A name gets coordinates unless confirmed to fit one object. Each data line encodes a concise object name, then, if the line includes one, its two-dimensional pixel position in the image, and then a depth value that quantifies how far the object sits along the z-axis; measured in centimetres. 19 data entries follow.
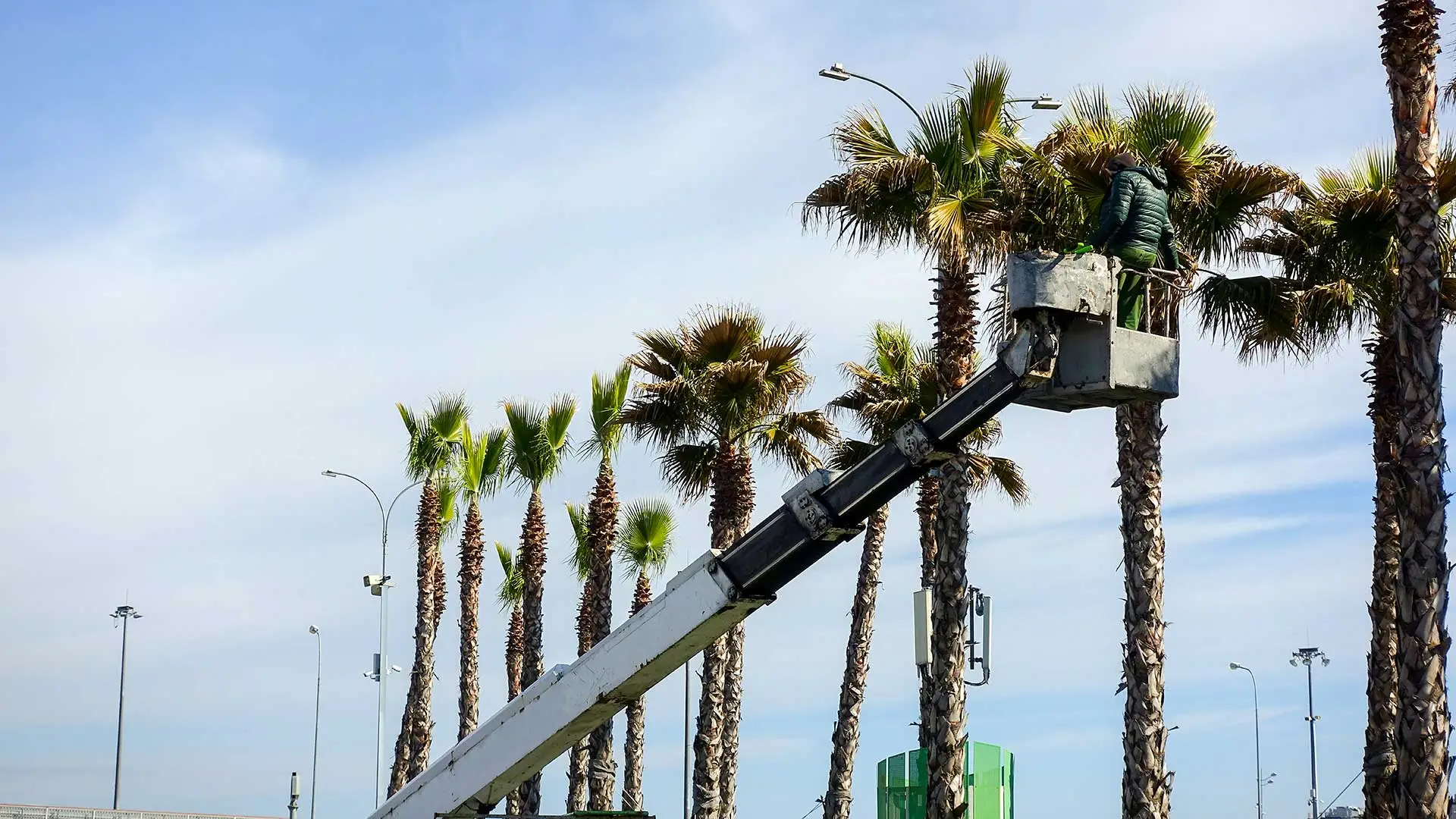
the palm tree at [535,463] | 3772
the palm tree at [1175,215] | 1869
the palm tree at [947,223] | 2048
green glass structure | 1897
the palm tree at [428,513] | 4241
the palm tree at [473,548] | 4119
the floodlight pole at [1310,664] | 6106
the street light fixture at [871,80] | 2145
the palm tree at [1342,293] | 2095
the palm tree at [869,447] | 2739
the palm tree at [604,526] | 3369
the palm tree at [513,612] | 5544
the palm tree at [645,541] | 4588
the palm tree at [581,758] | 4134
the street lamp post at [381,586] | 4575
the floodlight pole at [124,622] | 5503
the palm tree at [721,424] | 2841
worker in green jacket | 1287
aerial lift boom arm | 1296
